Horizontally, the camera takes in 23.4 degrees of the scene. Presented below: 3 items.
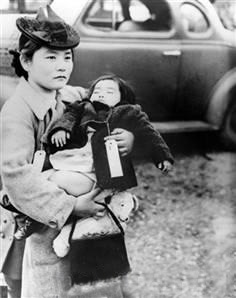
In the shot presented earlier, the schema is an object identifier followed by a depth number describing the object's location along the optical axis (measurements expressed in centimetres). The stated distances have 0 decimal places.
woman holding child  275
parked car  287
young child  277
